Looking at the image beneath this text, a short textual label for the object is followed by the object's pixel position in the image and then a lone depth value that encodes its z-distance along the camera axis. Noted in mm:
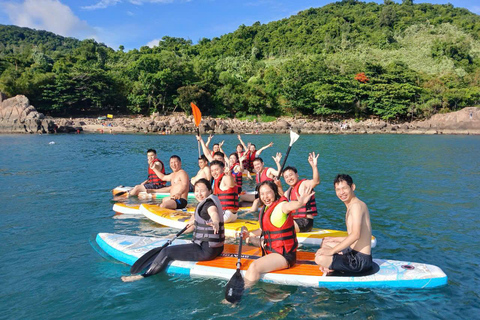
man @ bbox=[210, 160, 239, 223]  7438
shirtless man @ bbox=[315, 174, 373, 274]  4336
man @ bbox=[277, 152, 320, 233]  6809
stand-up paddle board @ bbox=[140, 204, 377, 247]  6645
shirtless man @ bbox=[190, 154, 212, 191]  9000
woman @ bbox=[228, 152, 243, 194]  10102
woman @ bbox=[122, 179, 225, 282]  5211
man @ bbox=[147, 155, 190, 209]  8734
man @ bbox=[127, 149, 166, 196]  10464
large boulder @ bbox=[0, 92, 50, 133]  39906
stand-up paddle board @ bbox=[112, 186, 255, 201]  10467
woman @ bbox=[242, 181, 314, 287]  4691
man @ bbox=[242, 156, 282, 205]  8514
